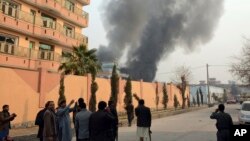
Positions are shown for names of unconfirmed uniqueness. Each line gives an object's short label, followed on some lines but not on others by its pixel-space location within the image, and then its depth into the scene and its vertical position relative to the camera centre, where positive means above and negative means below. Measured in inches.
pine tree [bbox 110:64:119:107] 1146.1 +19.4
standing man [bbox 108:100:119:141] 458.6 -22.5
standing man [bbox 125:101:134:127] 793.6 -48.2
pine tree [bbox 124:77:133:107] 1267.2 +2.0
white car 729.6 -50.1
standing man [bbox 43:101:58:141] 327.0 -36.1
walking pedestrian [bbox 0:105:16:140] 373.1 -39.5
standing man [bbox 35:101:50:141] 383.1 -38.0
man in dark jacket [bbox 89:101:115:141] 283.9 -31.5
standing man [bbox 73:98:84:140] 327.5 -15.6
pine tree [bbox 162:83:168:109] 1716.3 -38.5
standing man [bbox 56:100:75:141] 350.6 -35.0
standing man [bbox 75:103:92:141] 321.1 -32.9
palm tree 1052.5 +94.8
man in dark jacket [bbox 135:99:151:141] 438.6 -39.1
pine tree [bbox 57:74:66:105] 831.9 +2.7
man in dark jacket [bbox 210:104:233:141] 342.6 -35.5
